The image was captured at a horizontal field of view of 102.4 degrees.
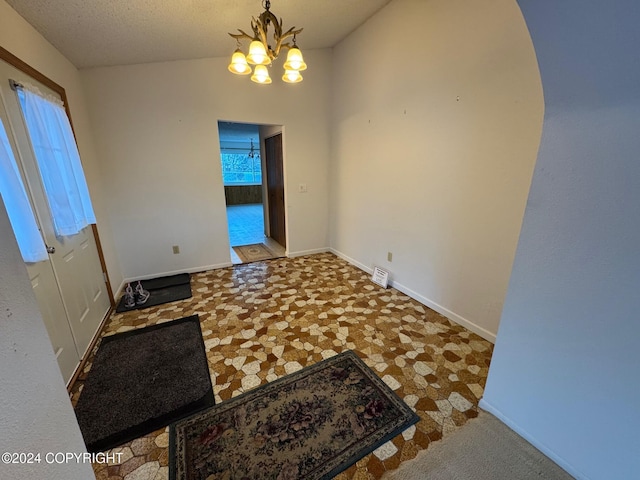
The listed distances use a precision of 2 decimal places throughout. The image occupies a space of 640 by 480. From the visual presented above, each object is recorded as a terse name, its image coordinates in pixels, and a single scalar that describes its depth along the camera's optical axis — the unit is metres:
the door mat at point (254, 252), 4.27
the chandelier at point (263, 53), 1.83
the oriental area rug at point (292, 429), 1.31
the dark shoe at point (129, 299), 2.83
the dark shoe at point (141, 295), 2.89
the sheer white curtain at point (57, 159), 1.76
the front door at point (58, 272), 1.63
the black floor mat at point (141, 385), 1.53
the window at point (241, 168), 10.23
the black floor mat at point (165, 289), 2.87
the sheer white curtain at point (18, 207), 1.36
